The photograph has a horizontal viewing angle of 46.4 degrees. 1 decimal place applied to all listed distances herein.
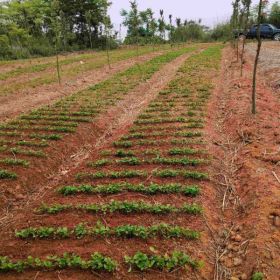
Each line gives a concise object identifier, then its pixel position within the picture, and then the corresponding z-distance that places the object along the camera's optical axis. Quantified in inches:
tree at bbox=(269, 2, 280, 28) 1692.9
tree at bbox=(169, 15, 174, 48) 1760.0
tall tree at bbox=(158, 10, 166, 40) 1616.6
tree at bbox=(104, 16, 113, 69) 971.5
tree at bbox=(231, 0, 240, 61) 888.3
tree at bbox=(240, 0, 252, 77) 622.3
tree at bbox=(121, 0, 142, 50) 2015.9
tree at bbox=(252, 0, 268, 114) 360.8
